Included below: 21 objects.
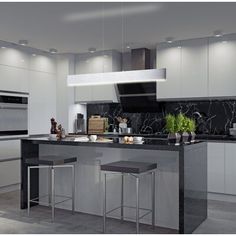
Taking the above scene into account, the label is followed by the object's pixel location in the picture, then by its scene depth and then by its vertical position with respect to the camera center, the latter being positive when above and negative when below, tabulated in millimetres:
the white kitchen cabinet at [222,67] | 4828 +846
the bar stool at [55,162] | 3595 -466
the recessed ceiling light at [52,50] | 5738 +1290
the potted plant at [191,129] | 3434 -72
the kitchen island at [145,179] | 3137 -652
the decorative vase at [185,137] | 3354 -156
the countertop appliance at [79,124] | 6324 -48
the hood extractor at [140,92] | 5621 +539
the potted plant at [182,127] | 3363 -51
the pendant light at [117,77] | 3383 +493
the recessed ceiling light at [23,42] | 5070 +1276
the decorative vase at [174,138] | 3309 -164
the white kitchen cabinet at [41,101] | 5664 +370
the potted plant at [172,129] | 3320 -73
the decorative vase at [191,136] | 3458 -151
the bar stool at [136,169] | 3051 -456
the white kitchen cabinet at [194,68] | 5031 +858
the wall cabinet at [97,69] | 5922 +1001
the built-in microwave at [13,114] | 5027 +123
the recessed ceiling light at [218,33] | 4559 +1294
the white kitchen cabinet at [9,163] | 4996 -663
